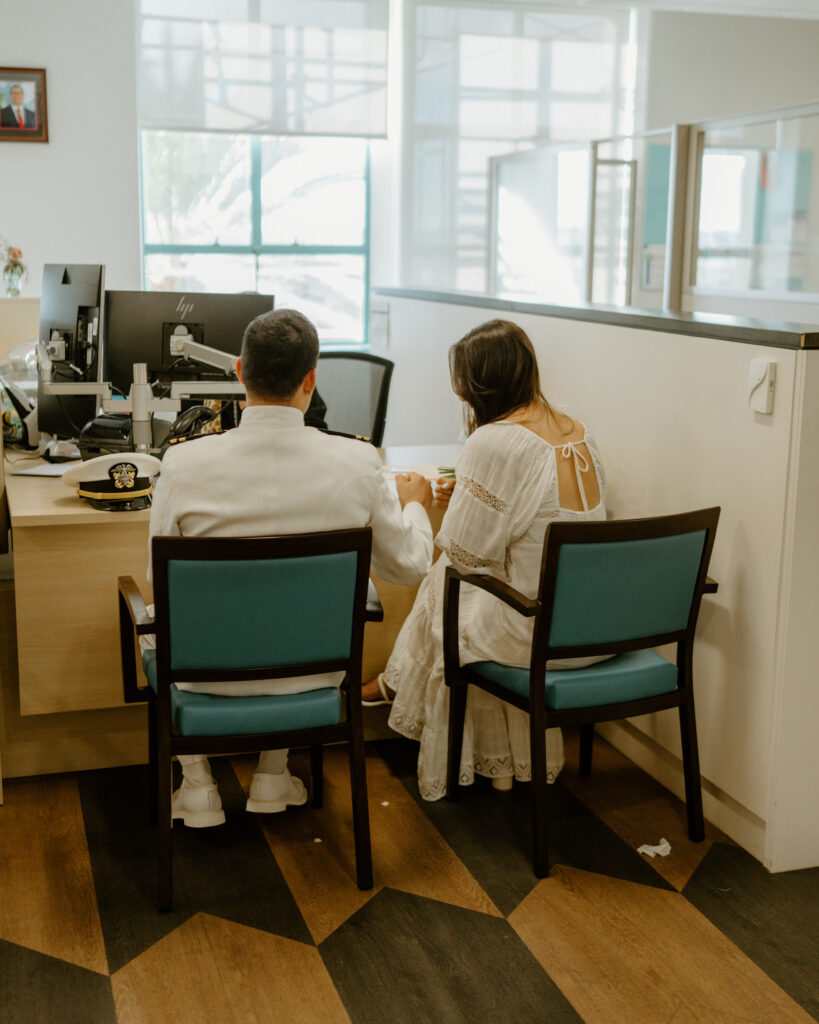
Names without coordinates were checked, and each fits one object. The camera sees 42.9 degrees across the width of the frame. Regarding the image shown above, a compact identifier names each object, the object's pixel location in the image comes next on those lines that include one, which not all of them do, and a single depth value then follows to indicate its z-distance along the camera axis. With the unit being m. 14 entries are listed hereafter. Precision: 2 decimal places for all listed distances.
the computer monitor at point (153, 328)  2.88
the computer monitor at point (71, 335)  2.76
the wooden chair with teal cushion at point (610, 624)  2.01
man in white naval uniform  1.92
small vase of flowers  5.47
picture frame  5.75
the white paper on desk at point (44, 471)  2.75
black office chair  3.71
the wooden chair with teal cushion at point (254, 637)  1.82
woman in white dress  2.25
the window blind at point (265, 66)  6.07
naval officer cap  2.42
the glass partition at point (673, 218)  4.08
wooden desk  2.38
